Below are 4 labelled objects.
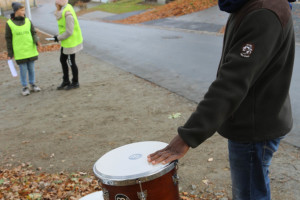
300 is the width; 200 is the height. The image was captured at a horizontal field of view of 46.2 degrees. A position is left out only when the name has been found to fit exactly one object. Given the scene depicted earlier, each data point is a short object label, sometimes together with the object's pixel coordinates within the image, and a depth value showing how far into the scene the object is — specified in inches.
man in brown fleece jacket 66.7
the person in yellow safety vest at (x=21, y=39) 304.8
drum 78.7
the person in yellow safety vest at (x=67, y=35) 297.4
